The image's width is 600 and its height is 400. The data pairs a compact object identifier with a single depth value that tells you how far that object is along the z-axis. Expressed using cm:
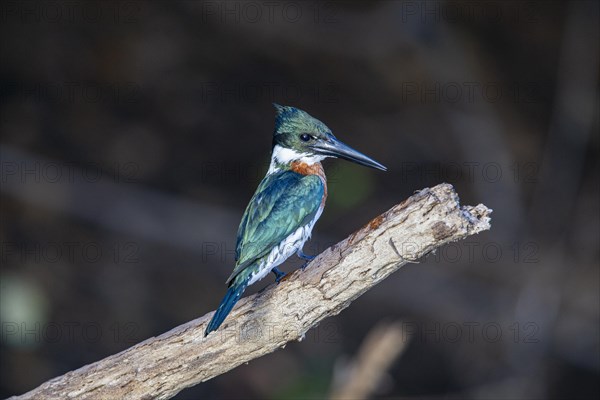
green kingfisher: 696
